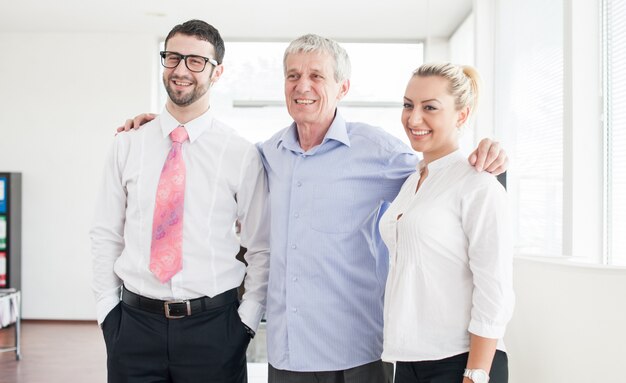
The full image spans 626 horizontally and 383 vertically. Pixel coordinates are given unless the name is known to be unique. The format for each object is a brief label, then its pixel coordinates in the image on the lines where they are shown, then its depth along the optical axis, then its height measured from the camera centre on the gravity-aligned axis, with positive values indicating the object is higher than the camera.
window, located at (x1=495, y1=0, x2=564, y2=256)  3.77 +0.56
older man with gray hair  1.85 -0.13
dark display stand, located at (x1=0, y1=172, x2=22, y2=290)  6.65 -0.39
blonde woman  1.44 -0.17
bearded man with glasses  1.87 -0.14
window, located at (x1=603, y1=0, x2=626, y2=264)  3.00 +0.35
